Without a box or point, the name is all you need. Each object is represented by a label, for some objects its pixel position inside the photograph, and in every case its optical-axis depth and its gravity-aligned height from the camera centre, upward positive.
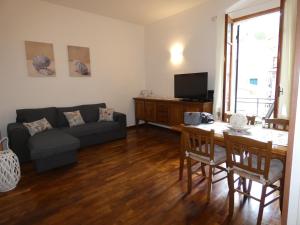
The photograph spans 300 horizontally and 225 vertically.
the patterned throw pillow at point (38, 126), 3.39 -0.58
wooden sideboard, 3.91 -0.39
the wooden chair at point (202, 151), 2.01 -0.68
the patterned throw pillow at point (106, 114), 4.46 -0.49
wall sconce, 4.69 +0.97
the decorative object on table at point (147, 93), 5.63 -0.01
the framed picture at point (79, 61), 4.37 +0.77
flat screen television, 3.98 +0.14
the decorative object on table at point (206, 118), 2.68 -0.38
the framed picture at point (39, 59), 3.82 +0.74
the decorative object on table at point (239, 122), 2.21 -0.36
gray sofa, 2.87 -0.73
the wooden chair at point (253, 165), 1.58 -0.71
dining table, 1.68 -0.48
